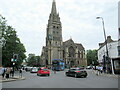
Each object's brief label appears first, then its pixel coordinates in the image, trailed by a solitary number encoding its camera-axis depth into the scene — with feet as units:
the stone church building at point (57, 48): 185.25
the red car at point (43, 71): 50.21
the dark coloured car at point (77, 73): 41.08
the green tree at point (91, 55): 218.47
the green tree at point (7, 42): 73.95
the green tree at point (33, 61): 233.81
